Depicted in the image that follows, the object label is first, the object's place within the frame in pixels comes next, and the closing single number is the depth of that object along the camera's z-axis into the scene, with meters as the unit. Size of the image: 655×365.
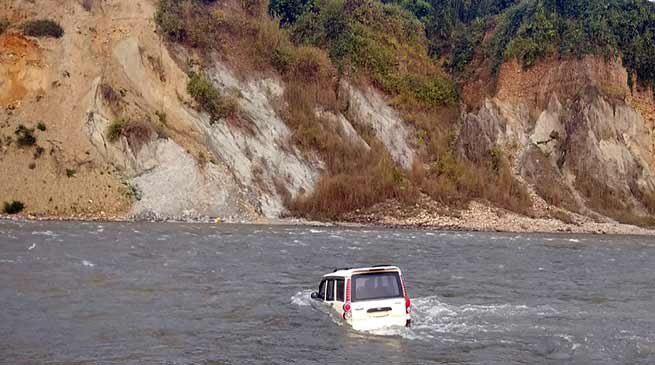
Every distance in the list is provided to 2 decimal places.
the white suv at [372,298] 15.95
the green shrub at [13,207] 41.72
